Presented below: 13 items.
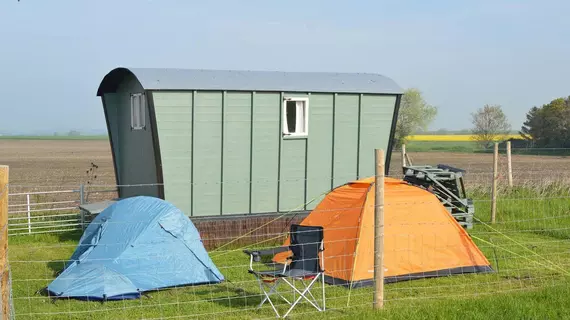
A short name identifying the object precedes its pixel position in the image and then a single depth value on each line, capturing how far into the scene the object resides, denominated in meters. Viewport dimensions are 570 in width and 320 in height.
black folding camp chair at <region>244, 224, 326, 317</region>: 7.97
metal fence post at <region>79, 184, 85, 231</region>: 13.77
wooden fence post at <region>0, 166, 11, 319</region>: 5.61
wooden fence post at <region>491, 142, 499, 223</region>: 13.88
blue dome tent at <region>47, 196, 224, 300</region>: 8.57
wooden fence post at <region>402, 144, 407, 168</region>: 16.71
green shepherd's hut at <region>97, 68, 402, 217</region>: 12.23
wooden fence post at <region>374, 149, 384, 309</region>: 7.21
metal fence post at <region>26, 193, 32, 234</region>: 13.52
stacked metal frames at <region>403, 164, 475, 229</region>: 13.31
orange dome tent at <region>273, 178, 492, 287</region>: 9.30
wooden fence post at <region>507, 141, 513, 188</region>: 16.87
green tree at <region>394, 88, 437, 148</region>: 43.97
